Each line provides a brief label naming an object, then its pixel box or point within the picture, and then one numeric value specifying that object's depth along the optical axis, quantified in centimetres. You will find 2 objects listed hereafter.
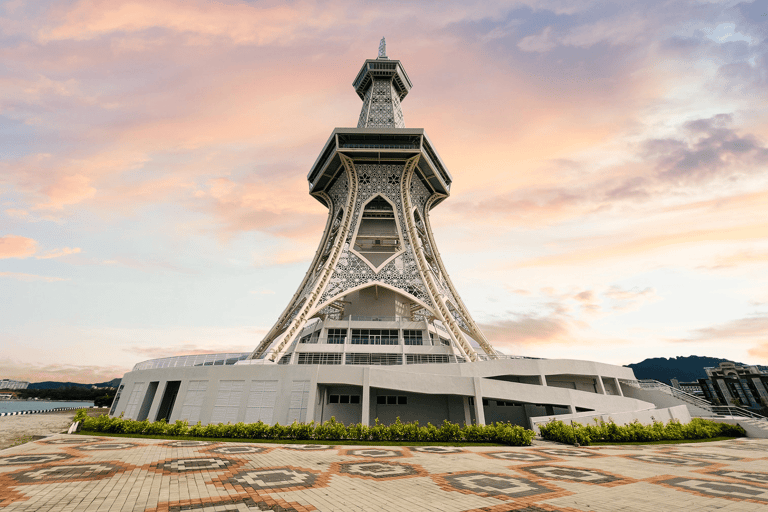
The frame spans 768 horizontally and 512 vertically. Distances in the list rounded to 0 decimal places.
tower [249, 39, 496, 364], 2959
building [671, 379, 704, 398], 5989
